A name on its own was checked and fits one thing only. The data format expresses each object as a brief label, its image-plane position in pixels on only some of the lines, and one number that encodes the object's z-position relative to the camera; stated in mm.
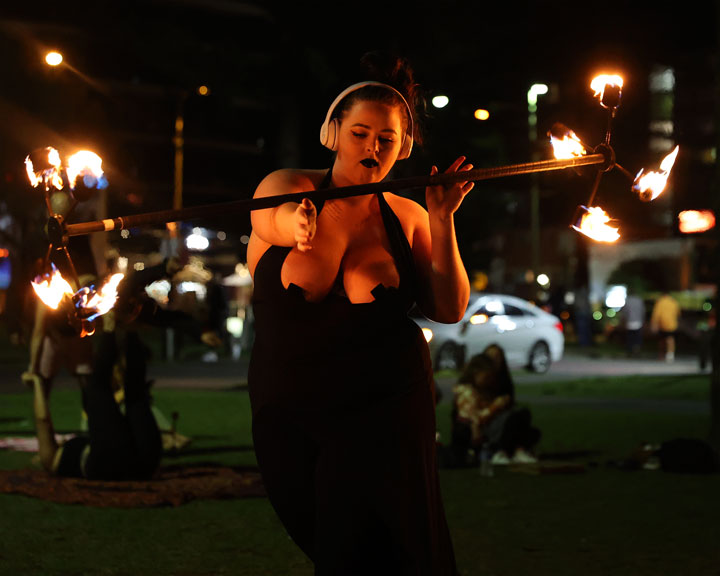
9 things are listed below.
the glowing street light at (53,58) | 11596
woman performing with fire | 3406
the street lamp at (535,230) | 38625
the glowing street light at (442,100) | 9339
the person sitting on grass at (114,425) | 9125
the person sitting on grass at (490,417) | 11289
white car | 24812
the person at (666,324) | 29781
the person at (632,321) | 31531
